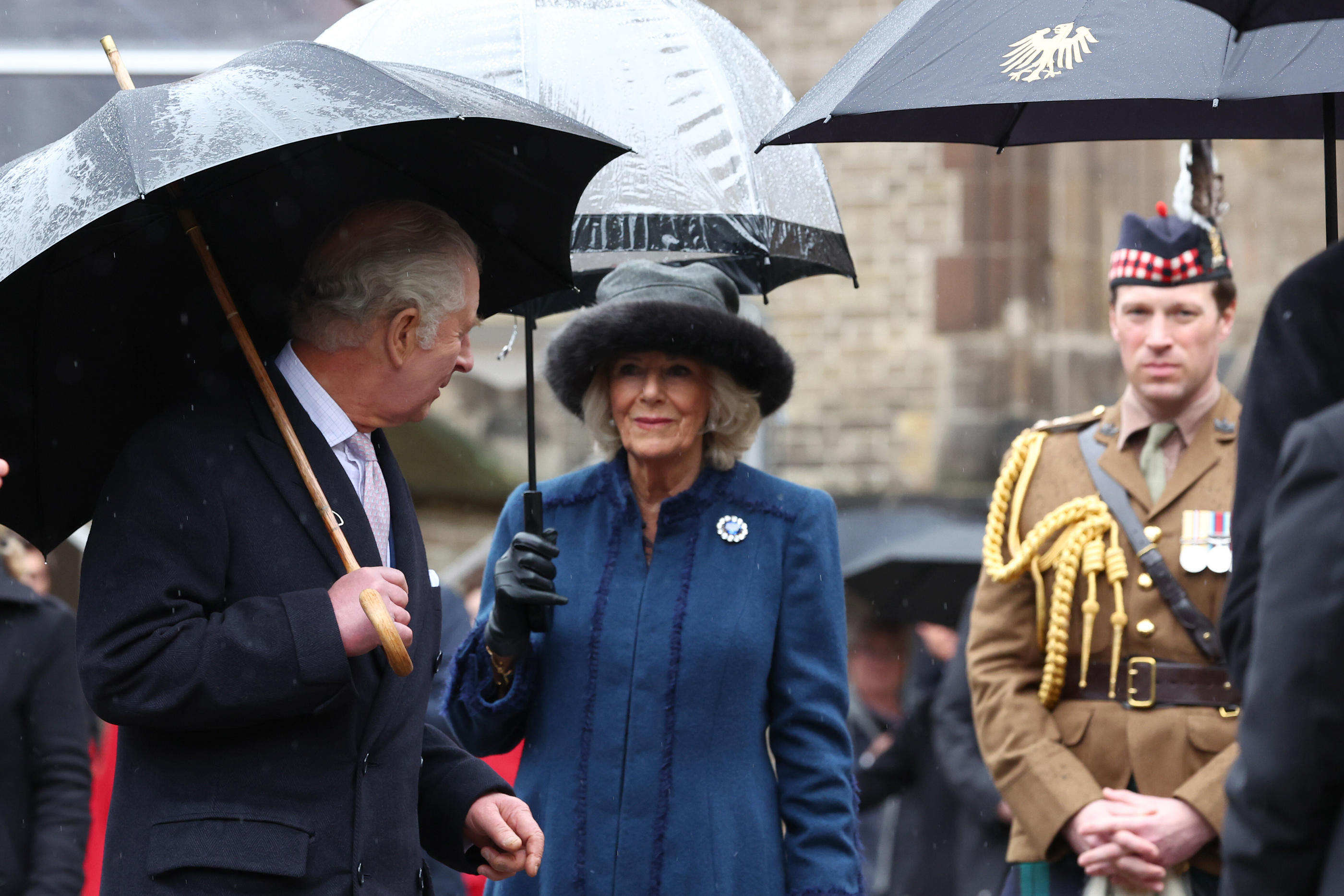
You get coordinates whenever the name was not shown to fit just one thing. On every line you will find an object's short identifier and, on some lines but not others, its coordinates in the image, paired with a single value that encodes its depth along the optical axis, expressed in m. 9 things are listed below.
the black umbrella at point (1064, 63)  6.84
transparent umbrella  7.87
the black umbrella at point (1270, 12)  5.83
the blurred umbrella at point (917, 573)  17.09
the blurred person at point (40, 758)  10.12
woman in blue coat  7.86
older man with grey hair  5.55
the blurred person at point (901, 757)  14.90
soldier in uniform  8.62
